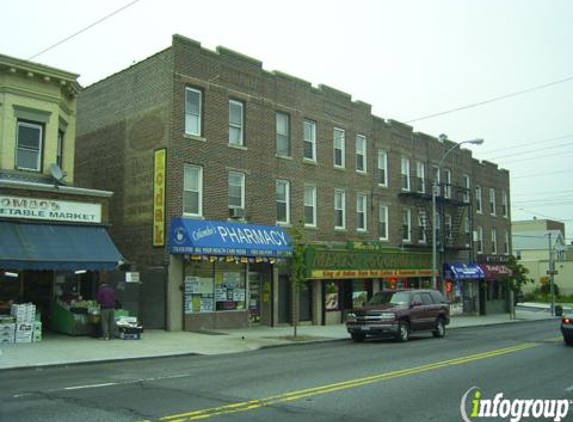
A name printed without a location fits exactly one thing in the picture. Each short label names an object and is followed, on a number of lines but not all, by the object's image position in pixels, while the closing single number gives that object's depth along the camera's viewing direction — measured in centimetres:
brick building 2227
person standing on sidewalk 1789
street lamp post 2731
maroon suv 2014
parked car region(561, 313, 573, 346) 1834
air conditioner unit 2380
